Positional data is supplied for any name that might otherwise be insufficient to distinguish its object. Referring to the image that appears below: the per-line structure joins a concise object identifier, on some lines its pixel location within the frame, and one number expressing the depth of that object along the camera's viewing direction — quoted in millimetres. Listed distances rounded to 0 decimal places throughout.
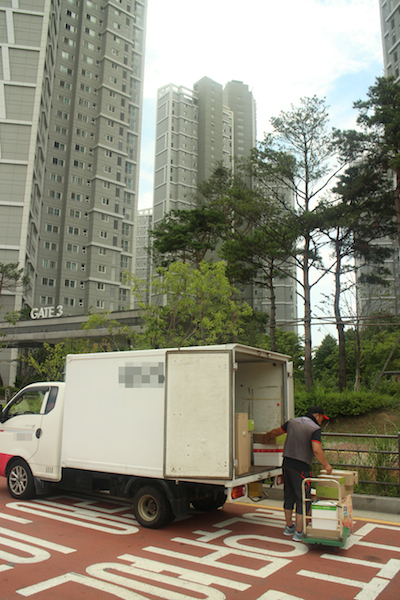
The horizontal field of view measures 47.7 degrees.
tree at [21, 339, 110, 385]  26797
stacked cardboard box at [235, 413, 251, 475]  6332
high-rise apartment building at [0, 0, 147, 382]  54844
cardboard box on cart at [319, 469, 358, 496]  6179
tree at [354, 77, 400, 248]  24178
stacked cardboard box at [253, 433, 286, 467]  7289
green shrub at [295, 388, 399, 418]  21578
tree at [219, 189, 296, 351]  28969
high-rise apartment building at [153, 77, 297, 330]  105500
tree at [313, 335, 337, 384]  52066
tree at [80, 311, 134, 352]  22264
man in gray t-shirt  6129
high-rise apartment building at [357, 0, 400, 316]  69188
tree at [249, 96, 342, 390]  28070
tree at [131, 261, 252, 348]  21266
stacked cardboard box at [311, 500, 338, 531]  5629
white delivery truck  6047
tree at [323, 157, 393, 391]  26109
